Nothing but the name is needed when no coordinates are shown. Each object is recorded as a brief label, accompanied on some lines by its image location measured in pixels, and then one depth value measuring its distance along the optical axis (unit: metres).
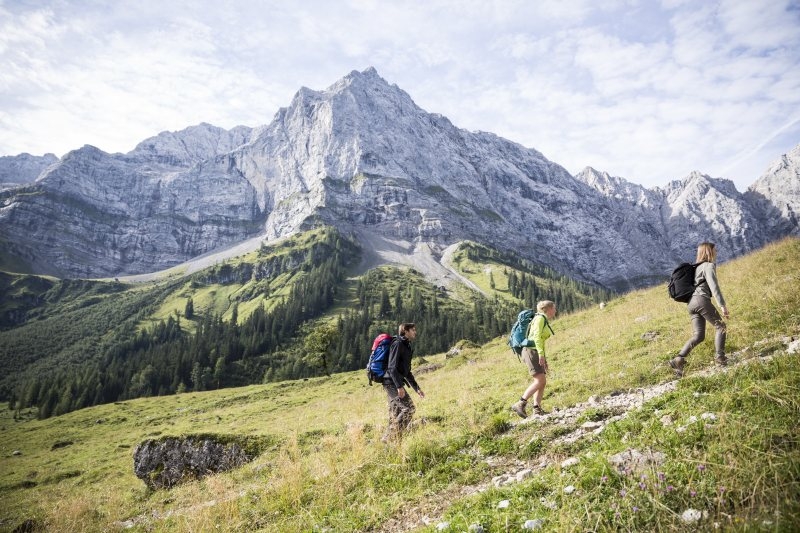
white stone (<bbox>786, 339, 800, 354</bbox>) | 8.70
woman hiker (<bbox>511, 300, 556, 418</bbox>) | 10.90
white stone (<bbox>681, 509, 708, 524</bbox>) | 4.32
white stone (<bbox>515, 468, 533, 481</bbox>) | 6.77
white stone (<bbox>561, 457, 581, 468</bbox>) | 6.45
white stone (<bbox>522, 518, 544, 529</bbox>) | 5.01
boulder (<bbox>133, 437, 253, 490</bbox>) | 16.69
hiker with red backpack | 11.18
